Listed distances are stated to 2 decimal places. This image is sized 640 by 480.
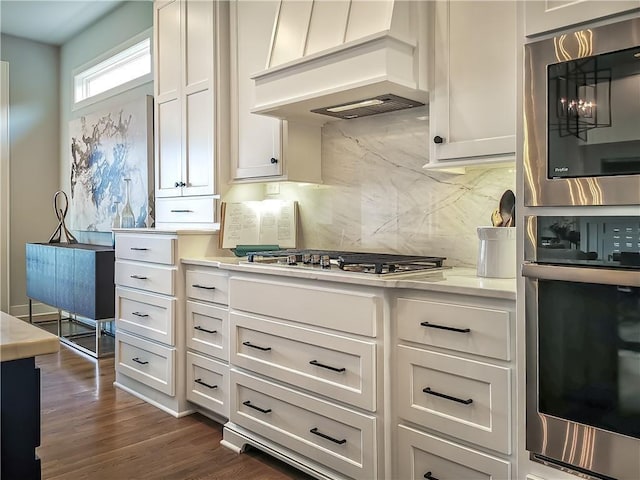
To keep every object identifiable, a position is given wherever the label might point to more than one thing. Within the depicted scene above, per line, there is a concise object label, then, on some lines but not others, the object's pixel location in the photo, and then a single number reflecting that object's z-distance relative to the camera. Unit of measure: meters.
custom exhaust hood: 2.16
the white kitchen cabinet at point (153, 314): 2.97
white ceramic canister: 2.01
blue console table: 4.14
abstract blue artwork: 4.40
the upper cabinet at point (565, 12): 1.39
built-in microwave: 1.34
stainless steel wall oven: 1.35
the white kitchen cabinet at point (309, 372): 1.97
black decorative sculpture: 5.17
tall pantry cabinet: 3.14
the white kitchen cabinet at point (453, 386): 1.66
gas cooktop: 2.06
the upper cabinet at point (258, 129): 2.88
